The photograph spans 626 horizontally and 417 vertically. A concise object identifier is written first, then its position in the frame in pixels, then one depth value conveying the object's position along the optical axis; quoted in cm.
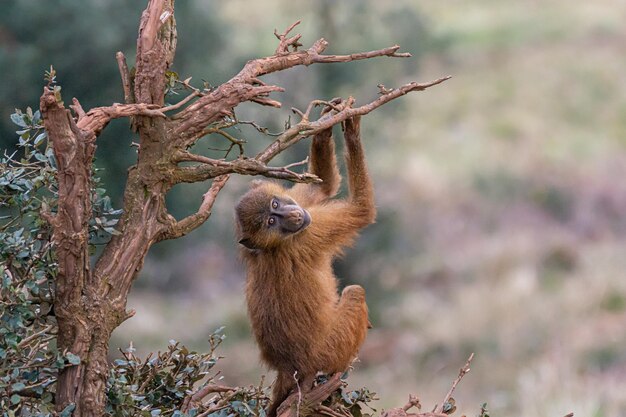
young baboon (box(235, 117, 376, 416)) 1099
